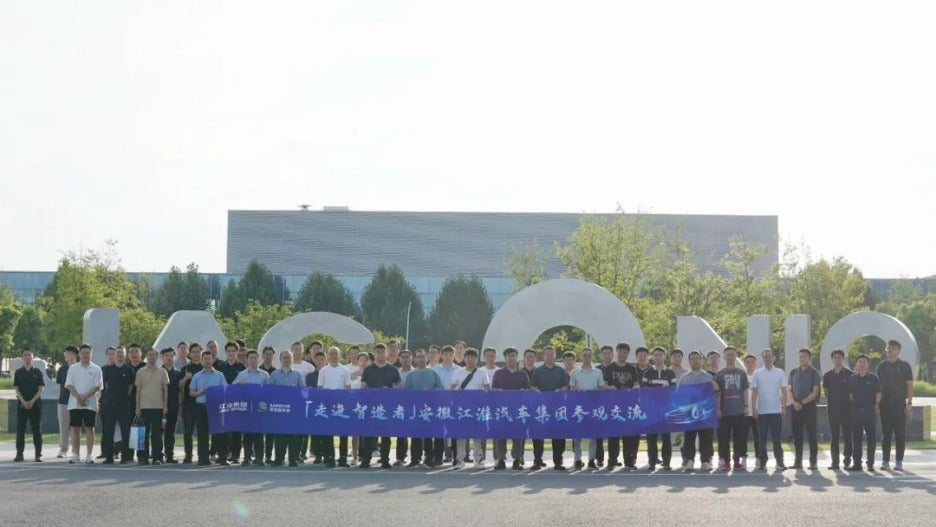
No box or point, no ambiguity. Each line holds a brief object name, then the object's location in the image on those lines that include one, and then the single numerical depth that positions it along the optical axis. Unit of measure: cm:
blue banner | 1795
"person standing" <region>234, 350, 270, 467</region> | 1838
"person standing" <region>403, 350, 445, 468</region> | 1828
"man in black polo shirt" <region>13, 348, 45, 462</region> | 1862
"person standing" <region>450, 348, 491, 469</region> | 1833
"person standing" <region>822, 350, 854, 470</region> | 1803
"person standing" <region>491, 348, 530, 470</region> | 1802
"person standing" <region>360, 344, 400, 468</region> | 1823
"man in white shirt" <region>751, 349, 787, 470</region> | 1805
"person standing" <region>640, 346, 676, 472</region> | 1794
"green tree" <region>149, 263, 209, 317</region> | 8000
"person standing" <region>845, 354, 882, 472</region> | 1802
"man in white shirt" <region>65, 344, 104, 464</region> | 1861
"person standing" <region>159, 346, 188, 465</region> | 1848
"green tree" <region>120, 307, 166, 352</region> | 5741
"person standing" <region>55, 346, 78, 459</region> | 1902
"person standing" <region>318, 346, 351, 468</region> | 1877
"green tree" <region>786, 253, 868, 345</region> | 5728
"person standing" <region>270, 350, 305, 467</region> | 1827
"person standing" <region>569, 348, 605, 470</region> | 1808
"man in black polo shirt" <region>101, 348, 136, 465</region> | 1844
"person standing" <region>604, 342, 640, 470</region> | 1805
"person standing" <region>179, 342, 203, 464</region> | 1830
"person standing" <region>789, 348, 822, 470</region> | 1806
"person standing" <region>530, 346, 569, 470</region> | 1814
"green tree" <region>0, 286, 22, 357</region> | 7362
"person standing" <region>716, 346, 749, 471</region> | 1791
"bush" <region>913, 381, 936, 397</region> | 6088
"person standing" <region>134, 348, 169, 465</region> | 1820
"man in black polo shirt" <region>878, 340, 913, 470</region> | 1828
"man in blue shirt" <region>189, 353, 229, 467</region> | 1811
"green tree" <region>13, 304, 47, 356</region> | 8369
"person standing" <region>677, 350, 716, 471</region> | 1795
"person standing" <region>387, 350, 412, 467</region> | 1850
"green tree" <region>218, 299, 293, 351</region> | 5562
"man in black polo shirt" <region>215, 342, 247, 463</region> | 1861
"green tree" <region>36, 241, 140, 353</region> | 5425
